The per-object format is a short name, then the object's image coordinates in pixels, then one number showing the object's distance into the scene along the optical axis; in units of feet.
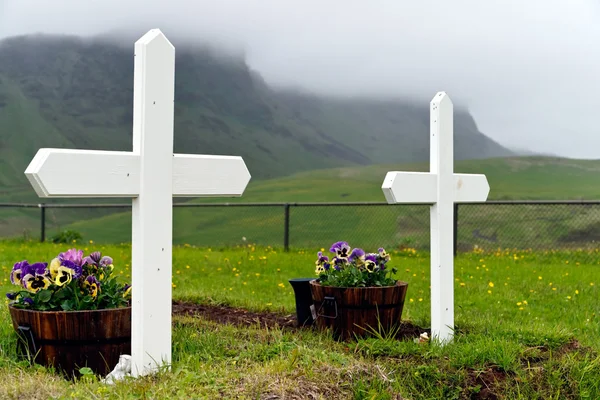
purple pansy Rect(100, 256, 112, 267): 14.98
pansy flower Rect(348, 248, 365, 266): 17.38
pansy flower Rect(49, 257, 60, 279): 13.65
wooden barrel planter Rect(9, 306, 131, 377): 12.76
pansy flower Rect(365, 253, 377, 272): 16.94
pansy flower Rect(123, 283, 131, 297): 14.76
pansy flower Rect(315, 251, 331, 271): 17.62
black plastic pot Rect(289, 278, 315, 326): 17.95
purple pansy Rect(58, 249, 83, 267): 14.07
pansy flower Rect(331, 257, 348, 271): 17.54
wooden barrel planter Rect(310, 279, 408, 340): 16.11
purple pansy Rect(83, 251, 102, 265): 14.38
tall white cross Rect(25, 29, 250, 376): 12.00
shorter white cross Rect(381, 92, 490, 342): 16.51
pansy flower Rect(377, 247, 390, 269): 17.26
